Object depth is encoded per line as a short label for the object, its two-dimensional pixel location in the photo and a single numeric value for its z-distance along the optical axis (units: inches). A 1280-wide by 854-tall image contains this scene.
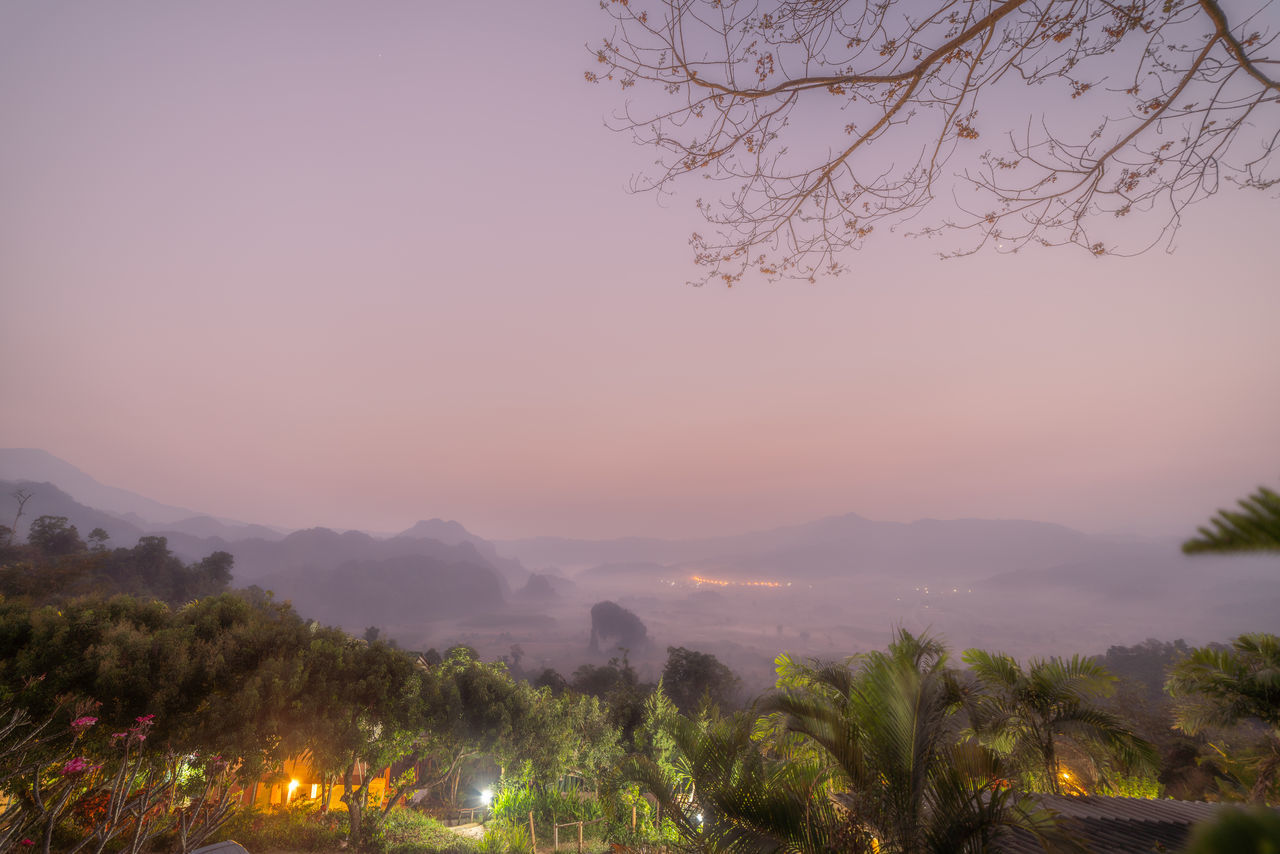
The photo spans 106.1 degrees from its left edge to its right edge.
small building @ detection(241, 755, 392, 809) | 579.8
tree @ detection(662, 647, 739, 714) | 1640.0
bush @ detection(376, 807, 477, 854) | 448.5
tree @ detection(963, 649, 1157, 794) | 246.7
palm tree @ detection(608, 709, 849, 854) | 149.8
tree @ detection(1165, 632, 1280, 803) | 229.5
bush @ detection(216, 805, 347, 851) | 423.2
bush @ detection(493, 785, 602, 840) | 580.1
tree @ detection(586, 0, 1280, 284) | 129.6
